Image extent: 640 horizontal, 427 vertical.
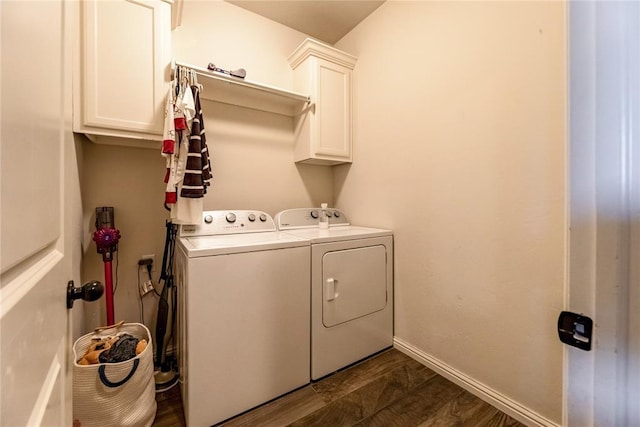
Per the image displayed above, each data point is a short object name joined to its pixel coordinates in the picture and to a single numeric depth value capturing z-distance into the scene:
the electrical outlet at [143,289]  1.82
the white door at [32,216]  0.29
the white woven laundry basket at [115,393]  1.16
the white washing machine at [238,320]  1.29
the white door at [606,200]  0.36
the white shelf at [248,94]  1.83
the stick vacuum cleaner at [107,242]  1.53
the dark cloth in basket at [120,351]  1.27
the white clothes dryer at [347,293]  1.65
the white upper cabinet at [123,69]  1.39
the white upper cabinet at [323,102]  2.20
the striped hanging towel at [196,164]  1.52
